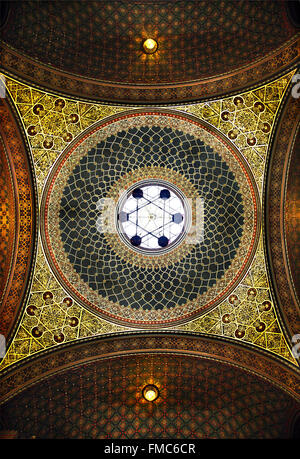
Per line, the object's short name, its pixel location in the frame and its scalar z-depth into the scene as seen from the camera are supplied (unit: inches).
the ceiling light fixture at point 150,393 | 488.7
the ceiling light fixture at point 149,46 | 448.5
